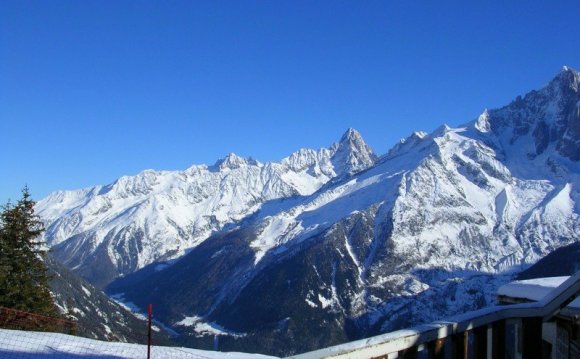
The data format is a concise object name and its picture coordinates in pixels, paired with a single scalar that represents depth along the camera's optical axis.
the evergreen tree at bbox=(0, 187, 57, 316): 32.25
